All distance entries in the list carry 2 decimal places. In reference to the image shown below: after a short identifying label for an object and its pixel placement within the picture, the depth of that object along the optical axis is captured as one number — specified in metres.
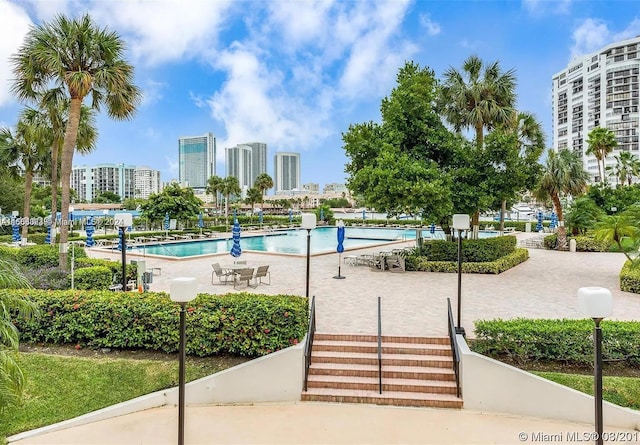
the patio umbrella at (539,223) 38.82
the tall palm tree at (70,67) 12.02
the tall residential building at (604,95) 84.50
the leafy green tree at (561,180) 23.80
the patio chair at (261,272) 14.12
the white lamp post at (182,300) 5.32
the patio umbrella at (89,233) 25.83
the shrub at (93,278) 11.73
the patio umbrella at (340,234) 18.08
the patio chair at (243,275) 13.80
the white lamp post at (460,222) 9.61
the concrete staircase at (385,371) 7.20
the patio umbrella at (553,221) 38.14
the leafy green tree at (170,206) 35.38
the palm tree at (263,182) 61.44
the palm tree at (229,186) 55.91
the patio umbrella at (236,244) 19.42
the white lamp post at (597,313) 4.62
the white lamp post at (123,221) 11.64
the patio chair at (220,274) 14.27
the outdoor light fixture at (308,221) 11.24
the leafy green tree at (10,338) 4.84
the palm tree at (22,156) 24.41
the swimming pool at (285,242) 27.72
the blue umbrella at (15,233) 27.41
